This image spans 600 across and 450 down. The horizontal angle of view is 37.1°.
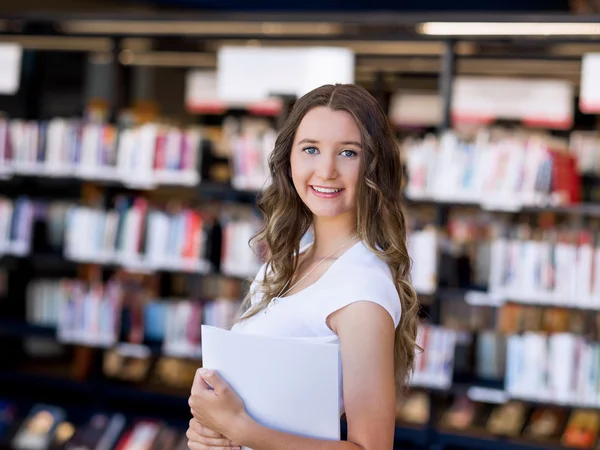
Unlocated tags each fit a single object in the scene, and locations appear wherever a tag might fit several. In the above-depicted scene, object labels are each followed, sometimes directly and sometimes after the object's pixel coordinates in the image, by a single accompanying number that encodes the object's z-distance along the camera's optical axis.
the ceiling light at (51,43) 5.88
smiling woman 1.59
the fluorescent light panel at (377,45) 4.91
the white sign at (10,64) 5.15
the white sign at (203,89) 7.25
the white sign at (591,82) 4.27
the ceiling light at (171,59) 7.20
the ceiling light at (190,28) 4.83
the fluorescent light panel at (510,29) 4.22
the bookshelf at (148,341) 4.50
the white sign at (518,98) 5.80
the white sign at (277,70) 4.38
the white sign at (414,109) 6.69
